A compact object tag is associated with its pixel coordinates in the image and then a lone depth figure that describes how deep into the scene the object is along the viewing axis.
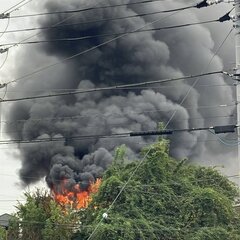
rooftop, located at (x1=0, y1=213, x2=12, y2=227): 49.75
